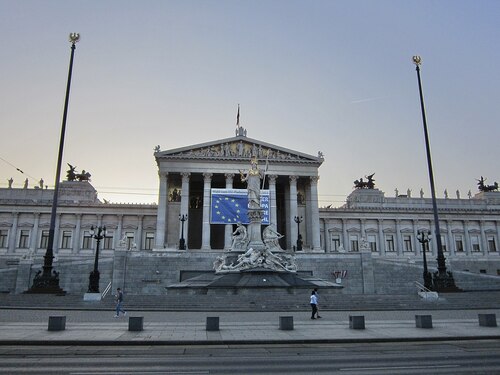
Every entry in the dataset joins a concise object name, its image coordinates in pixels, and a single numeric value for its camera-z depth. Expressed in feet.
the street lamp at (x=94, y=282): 106.93
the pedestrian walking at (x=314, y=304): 71.51
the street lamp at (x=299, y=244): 185.35
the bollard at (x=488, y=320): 60.49
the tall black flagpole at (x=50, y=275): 102.73
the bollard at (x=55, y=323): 54.19
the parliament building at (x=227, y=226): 164.04
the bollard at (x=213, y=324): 56.34
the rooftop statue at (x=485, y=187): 330.34
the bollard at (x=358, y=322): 58.03
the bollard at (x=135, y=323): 55.72
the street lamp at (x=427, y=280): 115.55
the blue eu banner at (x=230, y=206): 190.60
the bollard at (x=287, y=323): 57.36
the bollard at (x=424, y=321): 58.80
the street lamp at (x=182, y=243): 175.42
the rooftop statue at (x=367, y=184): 307.17
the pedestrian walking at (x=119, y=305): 77.69
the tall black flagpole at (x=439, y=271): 111.75
